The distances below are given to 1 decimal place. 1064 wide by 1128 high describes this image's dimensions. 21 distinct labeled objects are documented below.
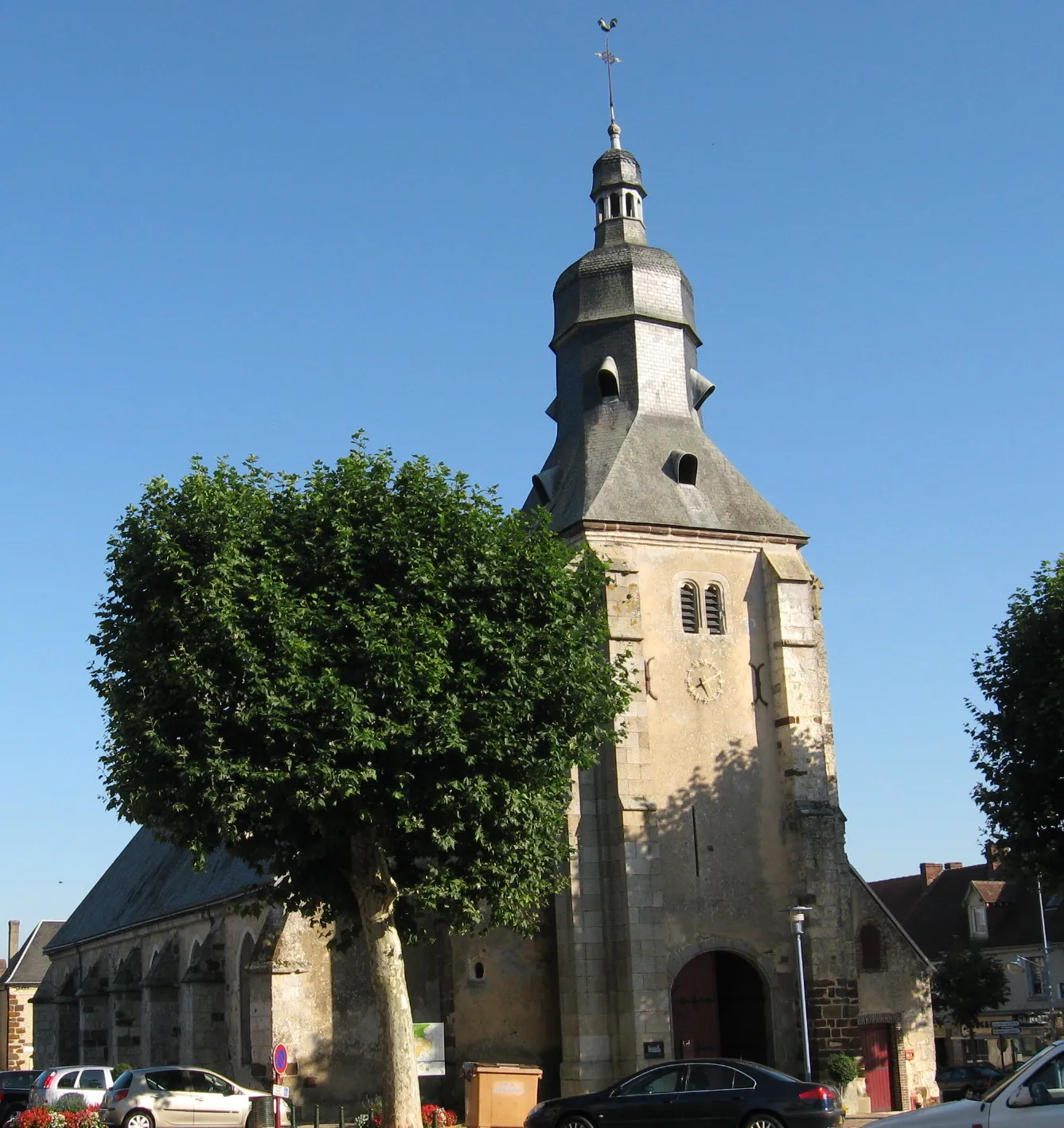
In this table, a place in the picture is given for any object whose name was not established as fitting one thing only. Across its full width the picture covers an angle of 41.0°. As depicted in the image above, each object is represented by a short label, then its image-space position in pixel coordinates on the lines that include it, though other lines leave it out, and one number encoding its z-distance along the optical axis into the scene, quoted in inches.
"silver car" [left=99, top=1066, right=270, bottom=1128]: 987.9
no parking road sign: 855.3
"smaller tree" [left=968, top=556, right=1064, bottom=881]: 1083.9
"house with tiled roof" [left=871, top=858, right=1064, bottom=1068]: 1989.4
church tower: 1127.0
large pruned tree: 848.9
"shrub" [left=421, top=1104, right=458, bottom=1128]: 949.2
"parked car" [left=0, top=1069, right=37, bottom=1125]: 1192.8
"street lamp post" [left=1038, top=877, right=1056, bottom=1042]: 1819.9
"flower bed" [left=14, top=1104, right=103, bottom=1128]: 922.7
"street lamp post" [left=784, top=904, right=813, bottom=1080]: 1079.0
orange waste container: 947.3
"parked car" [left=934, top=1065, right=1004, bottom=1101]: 1593.3
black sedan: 730.8
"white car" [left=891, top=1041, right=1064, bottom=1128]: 471.8
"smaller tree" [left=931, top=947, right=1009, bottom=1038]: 1875.0
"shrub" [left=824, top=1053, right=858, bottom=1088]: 1115.3
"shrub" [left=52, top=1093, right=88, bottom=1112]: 993.5
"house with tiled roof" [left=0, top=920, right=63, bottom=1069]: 2513.5
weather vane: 1434.5
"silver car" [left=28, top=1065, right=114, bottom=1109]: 1129.4
